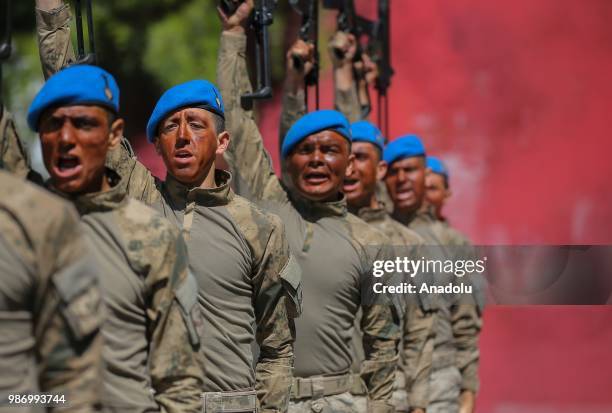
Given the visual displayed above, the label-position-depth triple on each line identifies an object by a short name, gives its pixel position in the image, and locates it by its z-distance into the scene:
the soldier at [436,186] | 24.50
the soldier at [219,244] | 11.30
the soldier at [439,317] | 20.47
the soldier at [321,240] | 13.82
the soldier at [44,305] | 7.39
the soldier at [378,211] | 16.55
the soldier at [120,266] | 9.02
